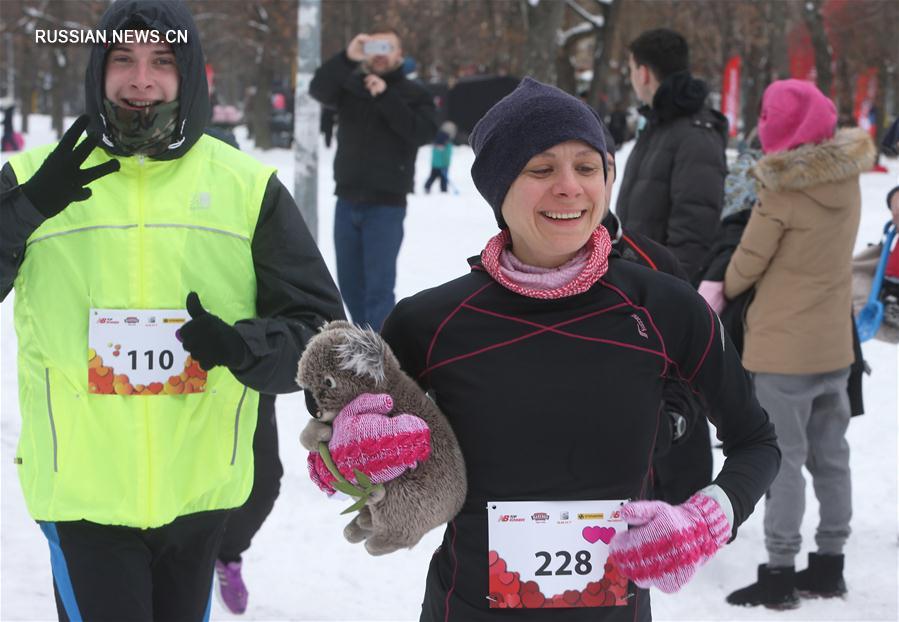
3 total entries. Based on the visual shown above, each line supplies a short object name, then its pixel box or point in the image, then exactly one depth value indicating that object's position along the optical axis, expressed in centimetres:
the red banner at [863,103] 3897
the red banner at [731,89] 2753
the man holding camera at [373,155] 704
